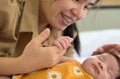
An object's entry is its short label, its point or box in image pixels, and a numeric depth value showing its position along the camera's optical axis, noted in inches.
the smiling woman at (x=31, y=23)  29.8
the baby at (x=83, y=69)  30.7
